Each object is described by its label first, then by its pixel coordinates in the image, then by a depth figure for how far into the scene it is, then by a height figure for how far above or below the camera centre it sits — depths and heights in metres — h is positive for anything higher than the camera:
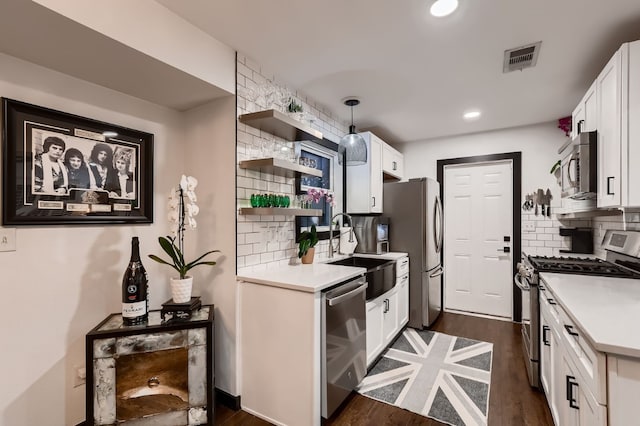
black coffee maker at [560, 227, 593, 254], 3.15 -0.31
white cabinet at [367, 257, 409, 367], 2.53 -1.00
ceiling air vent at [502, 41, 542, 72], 2.02 +1.12
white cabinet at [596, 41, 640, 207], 1.62 +0.48
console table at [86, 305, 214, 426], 1.59 -0.92
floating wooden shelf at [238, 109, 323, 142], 2.03 +0.65
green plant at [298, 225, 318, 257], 2.61 -0.26
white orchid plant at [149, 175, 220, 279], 1.87 +0.01
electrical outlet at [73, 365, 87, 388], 1.76 -0.98
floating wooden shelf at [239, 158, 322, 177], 2.05 +0.34
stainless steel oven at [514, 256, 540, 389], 2.20 -0.89
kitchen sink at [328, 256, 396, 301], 2.48 -0.55
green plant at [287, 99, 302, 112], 2.34 +0.84
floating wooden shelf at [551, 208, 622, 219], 2.45 -0.01
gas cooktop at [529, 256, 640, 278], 2.01 -0.41
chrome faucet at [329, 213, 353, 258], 3.00 -0.26
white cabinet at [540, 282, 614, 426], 1.06 -0.74
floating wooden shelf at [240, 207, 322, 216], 2.05 +0.01
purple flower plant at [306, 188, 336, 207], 2.69 +0.16
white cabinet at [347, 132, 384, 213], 3.38 +0.35
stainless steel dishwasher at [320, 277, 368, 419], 1.85 -0.89
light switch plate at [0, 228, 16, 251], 1.51 -0.14
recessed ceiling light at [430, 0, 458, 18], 1.58 +1.13
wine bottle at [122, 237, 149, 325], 1.71 -0.47
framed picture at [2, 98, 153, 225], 1.54 +0.26
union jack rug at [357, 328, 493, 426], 2.03 -1.36
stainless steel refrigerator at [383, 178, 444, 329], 3.45 -0.27
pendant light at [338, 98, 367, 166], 2.87 +0.64
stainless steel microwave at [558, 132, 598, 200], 1.99 +0.33
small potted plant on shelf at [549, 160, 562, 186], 3.13 +0.46
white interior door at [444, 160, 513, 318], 3.84 -0.34
